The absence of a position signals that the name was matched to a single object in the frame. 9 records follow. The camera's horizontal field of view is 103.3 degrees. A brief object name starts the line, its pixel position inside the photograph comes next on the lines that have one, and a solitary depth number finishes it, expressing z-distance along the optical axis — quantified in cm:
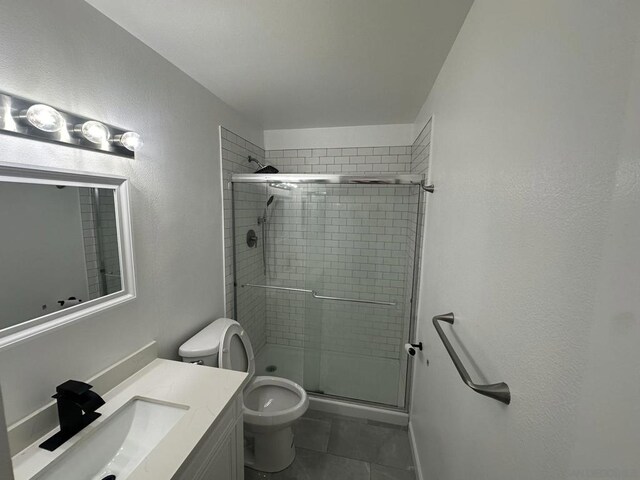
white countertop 83
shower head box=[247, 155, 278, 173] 222
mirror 86
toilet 157
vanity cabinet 92
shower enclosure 235
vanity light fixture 82
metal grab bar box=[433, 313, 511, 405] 66
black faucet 92
